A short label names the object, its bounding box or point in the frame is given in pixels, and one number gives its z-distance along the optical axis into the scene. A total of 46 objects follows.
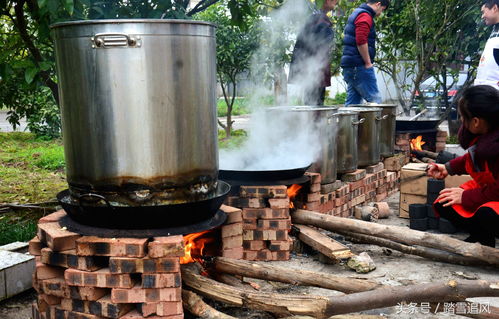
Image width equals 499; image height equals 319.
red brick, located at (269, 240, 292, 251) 4.44
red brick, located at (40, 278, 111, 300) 2.95
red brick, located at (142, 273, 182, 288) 2.91
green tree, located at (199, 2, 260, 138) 10.62
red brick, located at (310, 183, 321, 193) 4.95
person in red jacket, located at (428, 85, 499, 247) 3.87
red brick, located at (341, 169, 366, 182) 5.86
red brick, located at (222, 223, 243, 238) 3.57
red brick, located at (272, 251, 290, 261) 4.46
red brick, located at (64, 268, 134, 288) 2.91
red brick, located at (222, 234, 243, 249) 3.60
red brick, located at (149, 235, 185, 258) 2.87
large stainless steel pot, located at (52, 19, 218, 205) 2.77
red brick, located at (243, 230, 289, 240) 4.43
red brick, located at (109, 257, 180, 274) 2.88
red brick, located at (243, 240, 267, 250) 4.47
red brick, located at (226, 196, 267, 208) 4.41
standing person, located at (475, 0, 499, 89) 5.74
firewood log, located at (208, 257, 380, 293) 3.17
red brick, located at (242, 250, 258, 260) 4.48
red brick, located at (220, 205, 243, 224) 3.57
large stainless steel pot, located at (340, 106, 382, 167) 6.21
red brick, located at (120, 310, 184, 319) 2.96
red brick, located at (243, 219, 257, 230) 4.44
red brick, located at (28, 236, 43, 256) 3.18
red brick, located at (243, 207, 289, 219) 4.40
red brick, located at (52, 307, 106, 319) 3.00
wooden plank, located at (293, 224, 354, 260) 4.14
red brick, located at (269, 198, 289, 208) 4.36
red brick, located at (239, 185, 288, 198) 4.36
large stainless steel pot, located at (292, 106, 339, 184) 5.09
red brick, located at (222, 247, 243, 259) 3.62
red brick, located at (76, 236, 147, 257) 2.86
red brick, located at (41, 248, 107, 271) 2.94
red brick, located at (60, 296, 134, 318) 2.94
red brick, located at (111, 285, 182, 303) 2.92
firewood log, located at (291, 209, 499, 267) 3.89
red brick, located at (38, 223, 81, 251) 2.94
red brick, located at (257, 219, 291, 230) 4.43
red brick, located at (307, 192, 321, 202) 4.97
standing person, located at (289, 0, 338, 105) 6.95
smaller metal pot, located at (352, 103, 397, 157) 6.84
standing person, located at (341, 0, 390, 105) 7.02
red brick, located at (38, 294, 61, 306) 3.13
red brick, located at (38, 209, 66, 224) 3.29
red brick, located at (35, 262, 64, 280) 3.09
